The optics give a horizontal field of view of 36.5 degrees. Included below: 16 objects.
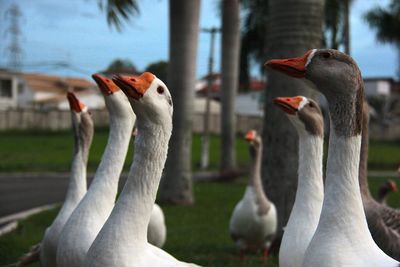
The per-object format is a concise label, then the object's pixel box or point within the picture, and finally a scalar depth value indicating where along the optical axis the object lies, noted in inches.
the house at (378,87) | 2014.0
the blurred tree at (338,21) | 627.5
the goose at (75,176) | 191.2
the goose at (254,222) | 305.6
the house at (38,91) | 2393.9
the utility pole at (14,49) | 2024.4
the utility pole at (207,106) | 877.8
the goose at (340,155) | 122.1
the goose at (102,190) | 162.9
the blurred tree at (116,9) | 376.5
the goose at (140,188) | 131.7
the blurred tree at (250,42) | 907.5
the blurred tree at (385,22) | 1589.6
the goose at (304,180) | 161.5
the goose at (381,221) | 176.7
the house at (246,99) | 2380.7
